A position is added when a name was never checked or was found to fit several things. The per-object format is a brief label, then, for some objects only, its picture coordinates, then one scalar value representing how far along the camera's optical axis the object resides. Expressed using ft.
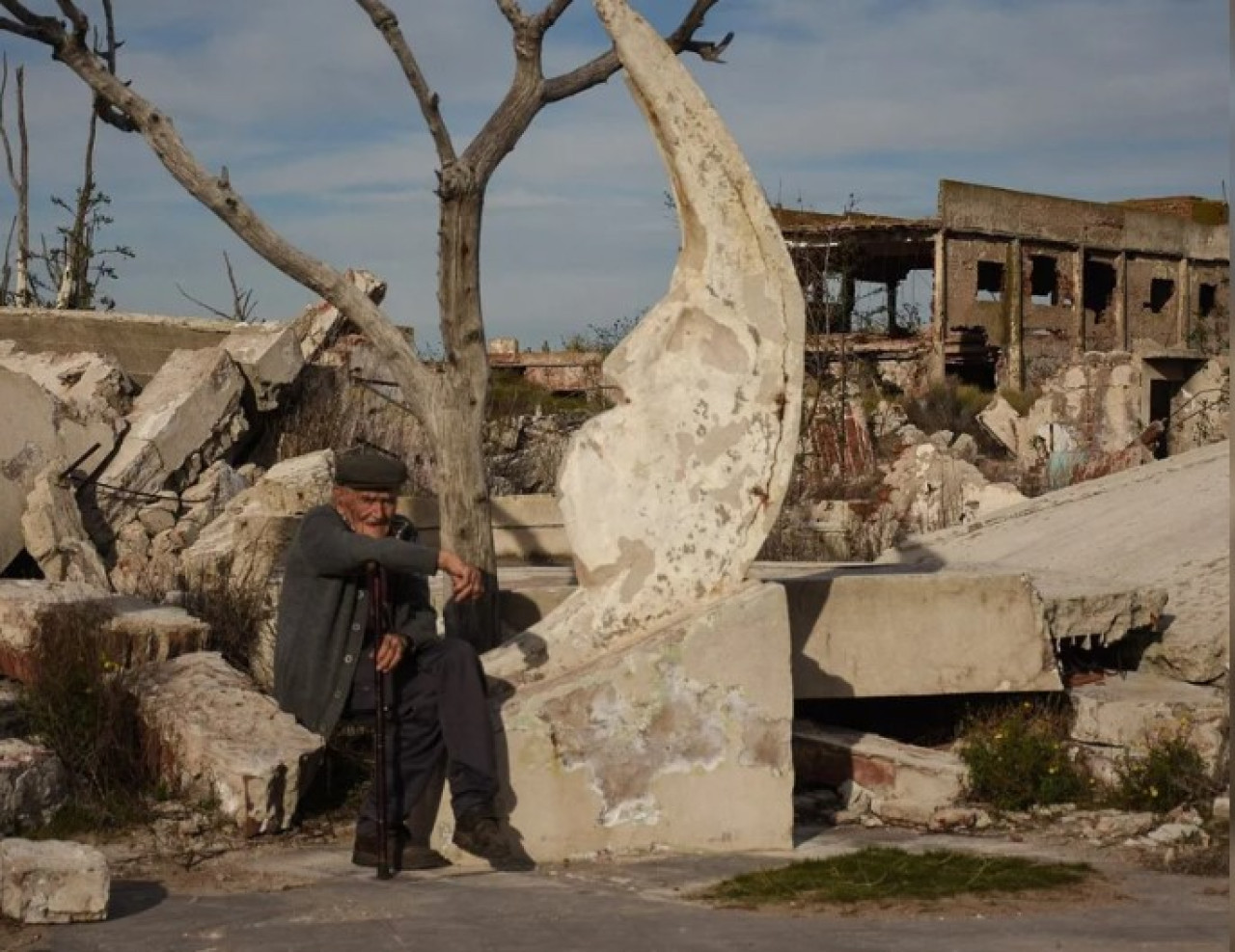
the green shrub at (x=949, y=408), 86.12
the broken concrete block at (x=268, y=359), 48.19
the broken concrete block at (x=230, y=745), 22.58
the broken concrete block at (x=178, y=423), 43.73
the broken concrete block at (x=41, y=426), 40.91
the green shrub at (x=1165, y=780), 24.07
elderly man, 21.01
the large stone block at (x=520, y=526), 37.86
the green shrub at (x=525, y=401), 68.41
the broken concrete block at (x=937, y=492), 56.49
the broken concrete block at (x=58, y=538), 38.68
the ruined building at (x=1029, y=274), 103.40
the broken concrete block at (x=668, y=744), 22.08
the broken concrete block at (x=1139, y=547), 29.99
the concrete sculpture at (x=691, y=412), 23.22
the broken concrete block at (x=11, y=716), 25.35
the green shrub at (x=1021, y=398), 89.61
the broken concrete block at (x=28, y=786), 22.13
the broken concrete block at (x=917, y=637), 26.37
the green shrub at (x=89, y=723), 23.11
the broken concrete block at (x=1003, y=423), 80.59
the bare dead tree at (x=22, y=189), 75.51
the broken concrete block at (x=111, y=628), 26.84
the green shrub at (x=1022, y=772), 25.25
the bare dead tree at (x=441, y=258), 28.81
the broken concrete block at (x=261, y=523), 36.52
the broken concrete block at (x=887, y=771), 25.03
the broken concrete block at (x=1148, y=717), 25.82
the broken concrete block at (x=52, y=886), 18.06
